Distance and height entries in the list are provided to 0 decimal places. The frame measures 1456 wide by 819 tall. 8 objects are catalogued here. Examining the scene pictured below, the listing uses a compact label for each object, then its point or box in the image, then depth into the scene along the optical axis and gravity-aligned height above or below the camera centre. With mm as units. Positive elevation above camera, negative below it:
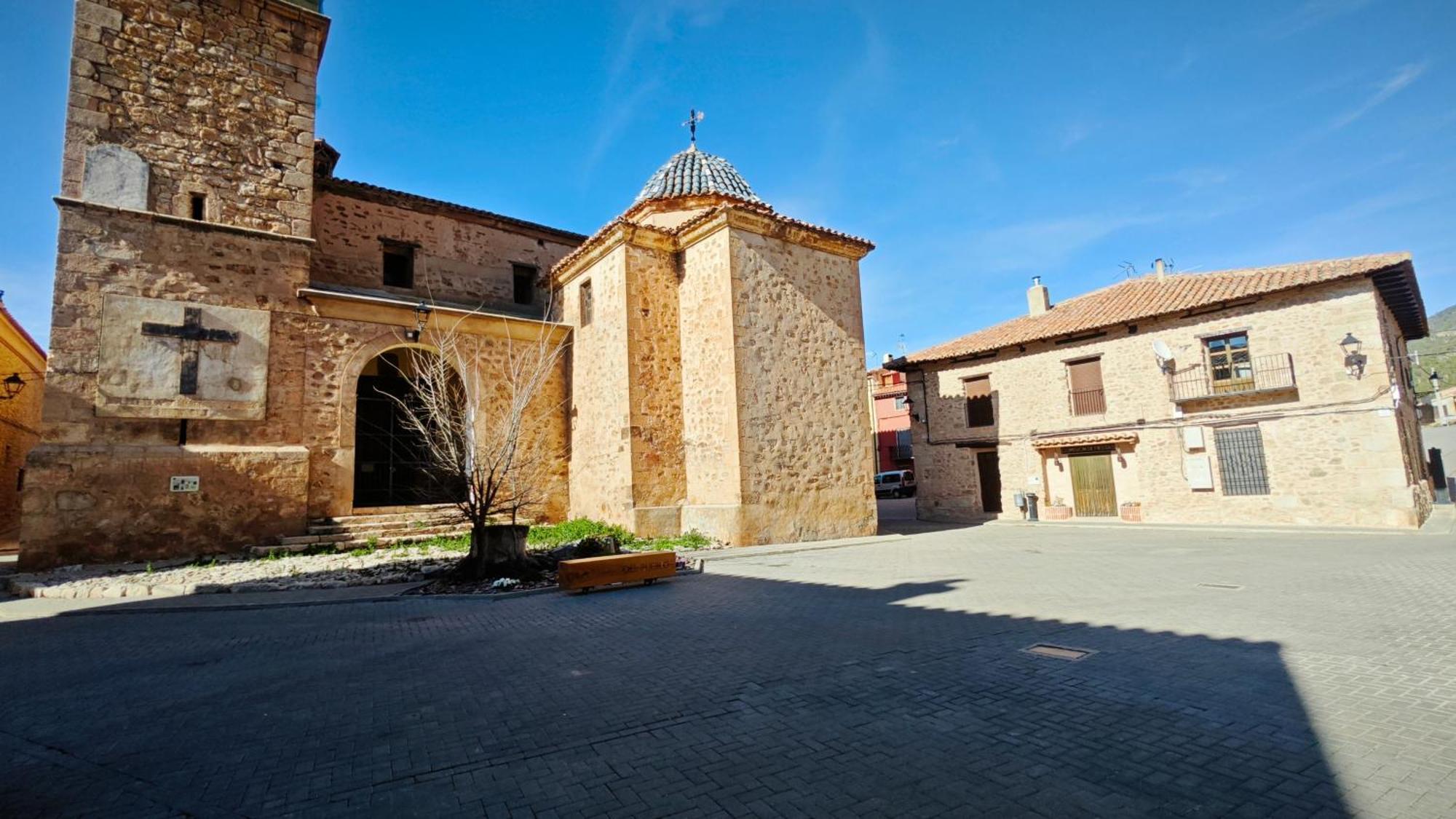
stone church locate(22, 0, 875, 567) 10398 +3084
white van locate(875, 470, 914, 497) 31688 -685
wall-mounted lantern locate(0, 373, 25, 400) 14812 +3095
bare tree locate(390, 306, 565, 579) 8492 +1168
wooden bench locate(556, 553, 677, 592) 7469 -1050
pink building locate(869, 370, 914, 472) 35281 +2765
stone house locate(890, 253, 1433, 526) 13781 +1355
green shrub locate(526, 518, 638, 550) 11648 -915
